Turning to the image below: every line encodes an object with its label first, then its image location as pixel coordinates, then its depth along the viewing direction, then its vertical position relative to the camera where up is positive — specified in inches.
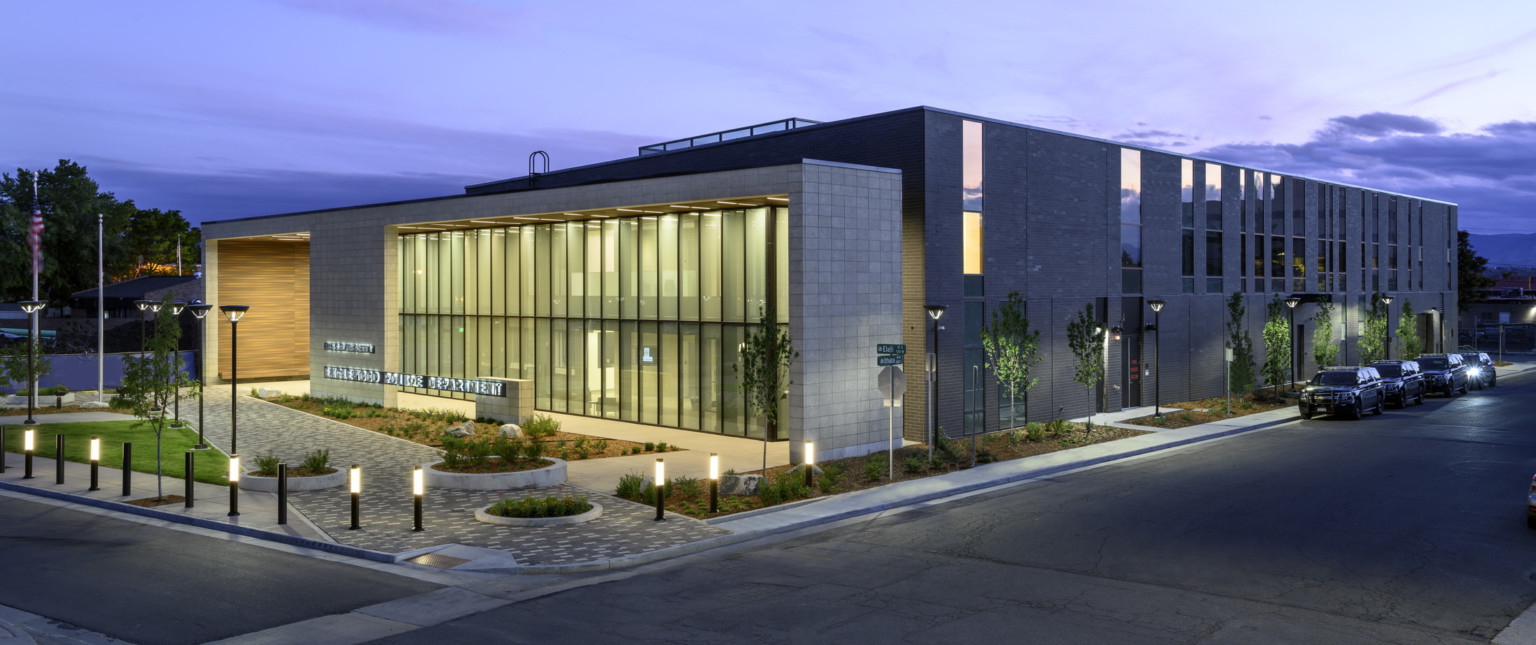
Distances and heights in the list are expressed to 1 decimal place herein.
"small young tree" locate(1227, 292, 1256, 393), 1525.6 -47.8
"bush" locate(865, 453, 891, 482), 879.1 -124.1
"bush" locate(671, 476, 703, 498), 799.1 -127.7
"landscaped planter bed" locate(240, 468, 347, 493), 820.0 -125.2
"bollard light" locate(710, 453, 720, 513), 728.3 -113.0
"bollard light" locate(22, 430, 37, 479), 873.6 -103.3
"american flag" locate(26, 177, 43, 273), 1636.3 +139.3
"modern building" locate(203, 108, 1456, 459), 1026.7 +64.3
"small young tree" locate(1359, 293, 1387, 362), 1920.5 -33.1
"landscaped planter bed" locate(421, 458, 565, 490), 831.7 -125.2
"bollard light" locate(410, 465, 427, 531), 664.4 -102.2
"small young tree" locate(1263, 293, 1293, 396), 1604.3 -38.8
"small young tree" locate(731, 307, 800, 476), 907.4 -37.1
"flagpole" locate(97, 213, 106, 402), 1506.8 -49.6
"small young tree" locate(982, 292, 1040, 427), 1135.6 -27.4
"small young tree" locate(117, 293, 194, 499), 1032.8 -53.6
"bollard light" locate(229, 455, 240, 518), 719.1 -113.0
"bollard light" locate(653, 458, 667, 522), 704.4 -111.8
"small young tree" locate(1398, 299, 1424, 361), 2055.9 -30.2
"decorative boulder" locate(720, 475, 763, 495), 803.4 -124.5
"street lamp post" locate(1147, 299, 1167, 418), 1284.4 -30.3
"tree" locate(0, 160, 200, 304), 2923.2 +274.7
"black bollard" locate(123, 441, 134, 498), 792.3 -112.1
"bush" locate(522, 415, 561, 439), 1080.2 -112.7
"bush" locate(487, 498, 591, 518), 716.7 -127.0
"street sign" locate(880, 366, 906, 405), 893.8 -52.5
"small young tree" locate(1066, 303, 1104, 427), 1221.1 -29.5
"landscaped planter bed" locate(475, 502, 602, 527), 699.4 -132.1
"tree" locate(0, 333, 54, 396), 1346.0 -53.1
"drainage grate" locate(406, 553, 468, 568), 595.5 -136.0
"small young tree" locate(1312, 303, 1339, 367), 1760.1 -37.1
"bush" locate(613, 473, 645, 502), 793.6 -126.1
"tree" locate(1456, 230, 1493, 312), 3289.6 +146.6
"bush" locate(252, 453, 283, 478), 844.6 -114.8
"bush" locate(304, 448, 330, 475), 842.2 -111.5
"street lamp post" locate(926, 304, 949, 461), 940.0 -55.6
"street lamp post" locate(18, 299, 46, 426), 1237.7 -22.1
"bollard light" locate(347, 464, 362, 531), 672.4 -104.1
